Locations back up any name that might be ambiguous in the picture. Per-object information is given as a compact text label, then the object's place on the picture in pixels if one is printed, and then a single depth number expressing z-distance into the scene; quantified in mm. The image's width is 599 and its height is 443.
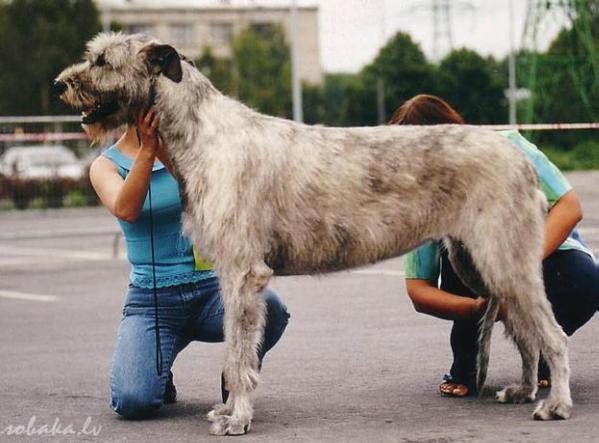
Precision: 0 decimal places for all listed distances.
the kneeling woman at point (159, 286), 7121
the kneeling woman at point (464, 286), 7203
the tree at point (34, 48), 58031
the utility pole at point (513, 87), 36453
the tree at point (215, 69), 71644
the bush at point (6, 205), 32375
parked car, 31422
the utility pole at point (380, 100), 43469
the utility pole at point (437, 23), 32222
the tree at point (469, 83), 37312
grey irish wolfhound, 6422
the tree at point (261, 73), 71938
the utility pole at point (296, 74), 30455
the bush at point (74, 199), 32812
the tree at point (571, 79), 29562
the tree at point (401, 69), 38938
